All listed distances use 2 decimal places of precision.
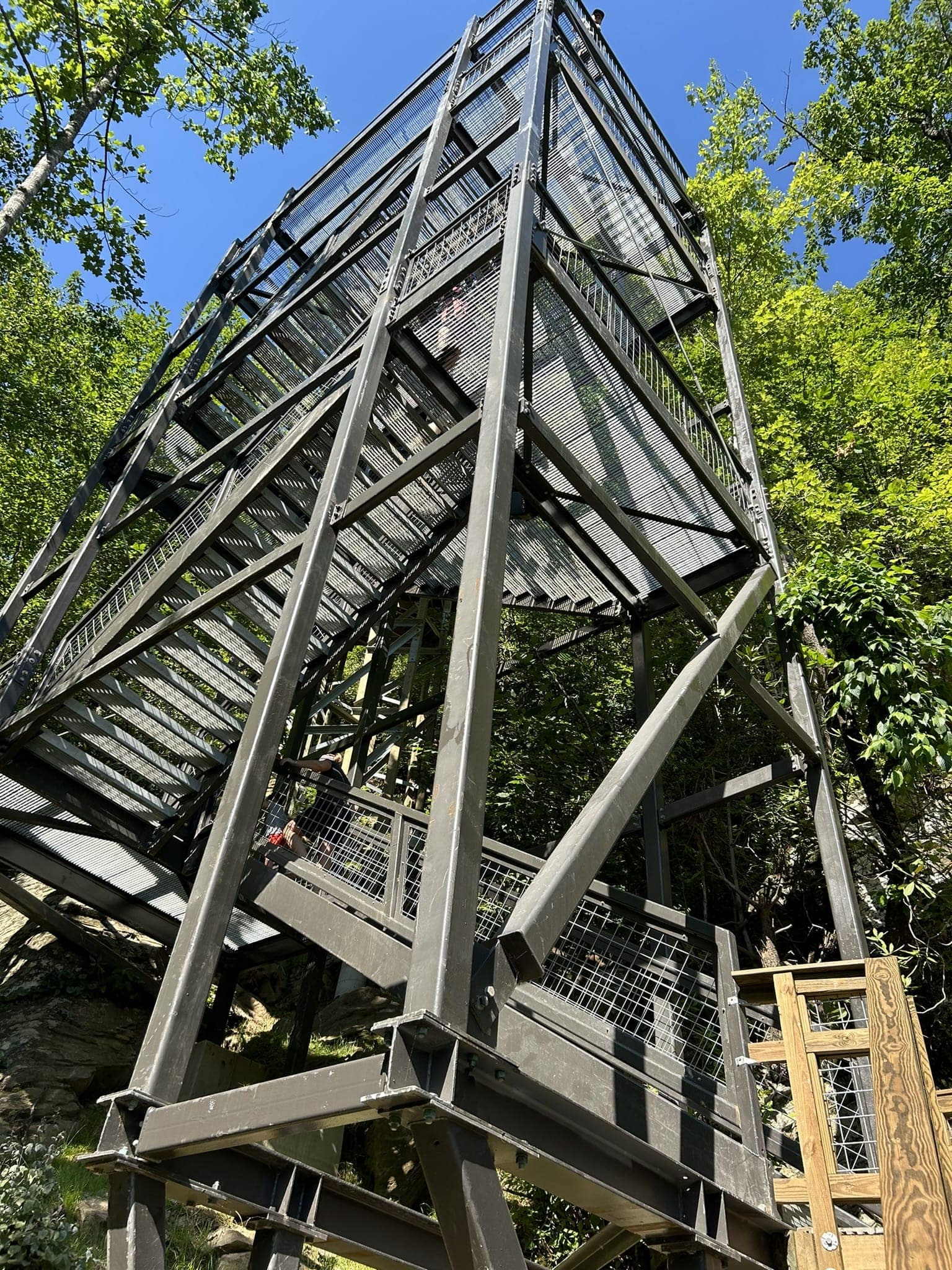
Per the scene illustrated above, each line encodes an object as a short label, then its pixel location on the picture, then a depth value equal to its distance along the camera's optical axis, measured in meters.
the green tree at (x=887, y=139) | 18.84
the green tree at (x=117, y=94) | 9.88
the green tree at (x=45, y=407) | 14.91
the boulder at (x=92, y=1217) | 6.99
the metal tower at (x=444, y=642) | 3.56
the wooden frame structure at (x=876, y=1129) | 2.43
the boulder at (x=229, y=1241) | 7.30
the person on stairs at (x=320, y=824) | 6.96
